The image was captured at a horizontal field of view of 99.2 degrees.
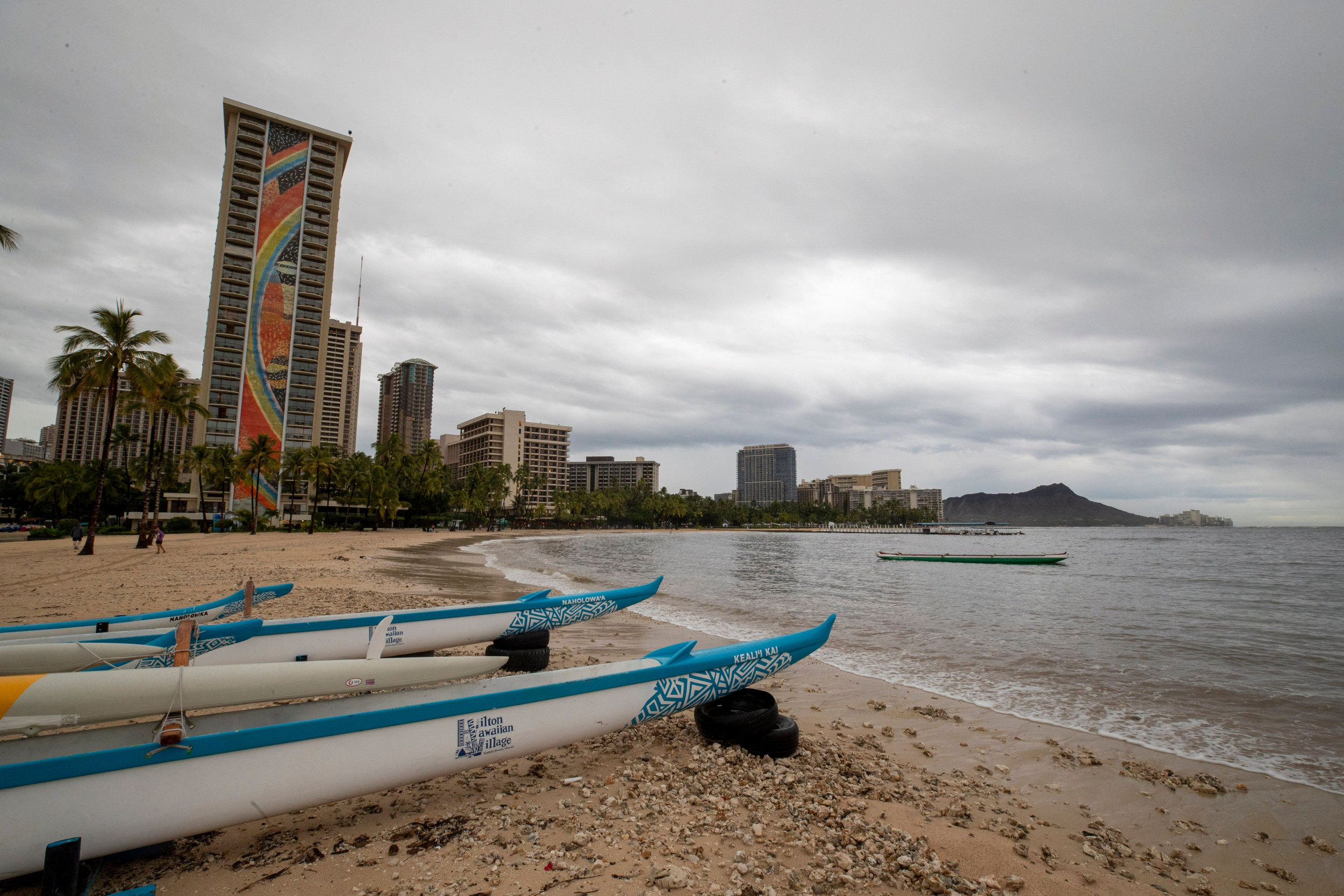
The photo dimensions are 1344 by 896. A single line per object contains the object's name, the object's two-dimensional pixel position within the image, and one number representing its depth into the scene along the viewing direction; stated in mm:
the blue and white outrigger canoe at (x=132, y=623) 5668
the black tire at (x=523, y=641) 7910
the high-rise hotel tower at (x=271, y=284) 70812
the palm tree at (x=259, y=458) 54031
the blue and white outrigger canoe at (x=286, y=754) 2834
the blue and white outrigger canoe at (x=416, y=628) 6141
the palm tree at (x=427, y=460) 81312
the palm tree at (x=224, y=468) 56844
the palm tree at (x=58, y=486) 60781
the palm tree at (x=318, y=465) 61156
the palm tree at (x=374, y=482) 67438
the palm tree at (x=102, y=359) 23484
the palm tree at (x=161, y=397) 25109
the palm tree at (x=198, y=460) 58062
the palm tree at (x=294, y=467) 61188
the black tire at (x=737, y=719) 5137
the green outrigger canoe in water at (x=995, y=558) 37031
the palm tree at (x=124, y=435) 43697
